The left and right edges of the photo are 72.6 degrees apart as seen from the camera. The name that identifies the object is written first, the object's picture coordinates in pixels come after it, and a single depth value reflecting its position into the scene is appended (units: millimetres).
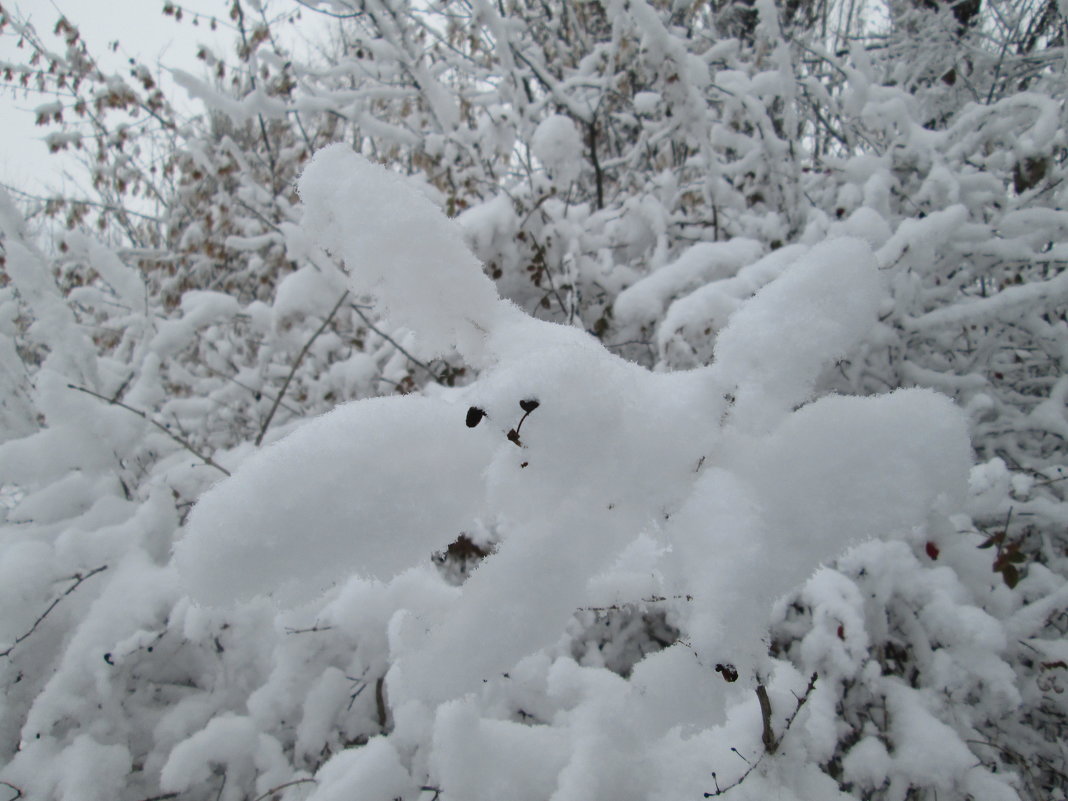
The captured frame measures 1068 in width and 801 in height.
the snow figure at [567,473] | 239
